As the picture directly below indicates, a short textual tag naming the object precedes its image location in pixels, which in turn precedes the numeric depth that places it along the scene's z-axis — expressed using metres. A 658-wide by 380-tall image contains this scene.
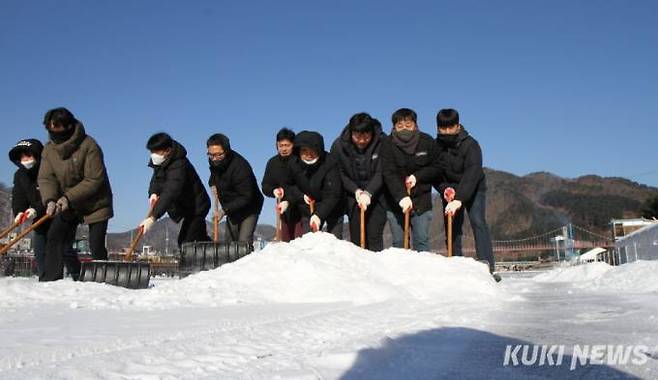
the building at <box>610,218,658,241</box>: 51.94
